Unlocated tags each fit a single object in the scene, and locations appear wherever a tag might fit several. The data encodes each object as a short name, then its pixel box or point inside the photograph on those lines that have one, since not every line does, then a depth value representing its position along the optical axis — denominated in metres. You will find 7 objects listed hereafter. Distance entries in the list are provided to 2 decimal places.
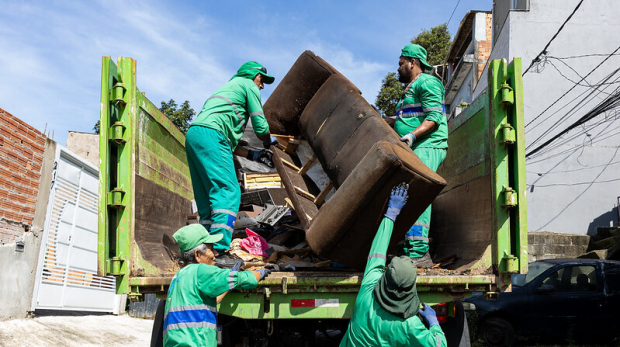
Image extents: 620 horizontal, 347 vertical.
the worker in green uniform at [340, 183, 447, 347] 2.54
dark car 7.39
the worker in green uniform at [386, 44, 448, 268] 3.93
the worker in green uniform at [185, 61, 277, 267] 3.79
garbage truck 3.27
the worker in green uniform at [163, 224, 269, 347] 2.81
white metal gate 7.91
